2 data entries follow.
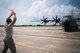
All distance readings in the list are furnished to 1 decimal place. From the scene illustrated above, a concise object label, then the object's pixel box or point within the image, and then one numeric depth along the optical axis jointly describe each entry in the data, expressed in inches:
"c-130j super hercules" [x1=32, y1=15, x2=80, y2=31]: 390.4
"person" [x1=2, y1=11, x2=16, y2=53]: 93.3
